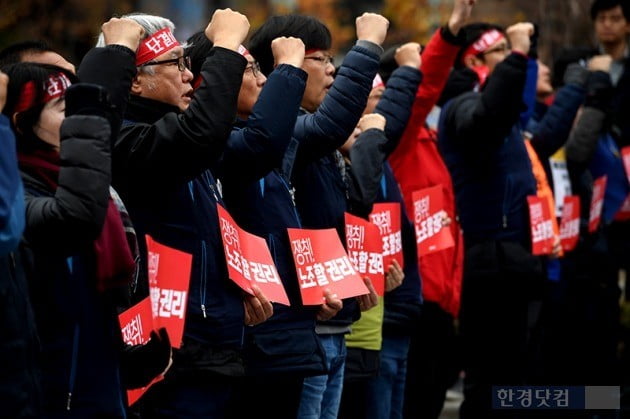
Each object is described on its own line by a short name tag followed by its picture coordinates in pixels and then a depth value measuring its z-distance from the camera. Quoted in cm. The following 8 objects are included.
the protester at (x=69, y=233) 784
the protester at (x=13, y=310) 731
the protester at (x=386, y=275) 1285
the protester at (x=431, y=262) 1488
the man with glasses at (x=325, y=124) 1130
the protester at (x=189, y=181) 927
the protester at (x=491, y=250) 1616
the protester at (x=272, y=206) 1014
